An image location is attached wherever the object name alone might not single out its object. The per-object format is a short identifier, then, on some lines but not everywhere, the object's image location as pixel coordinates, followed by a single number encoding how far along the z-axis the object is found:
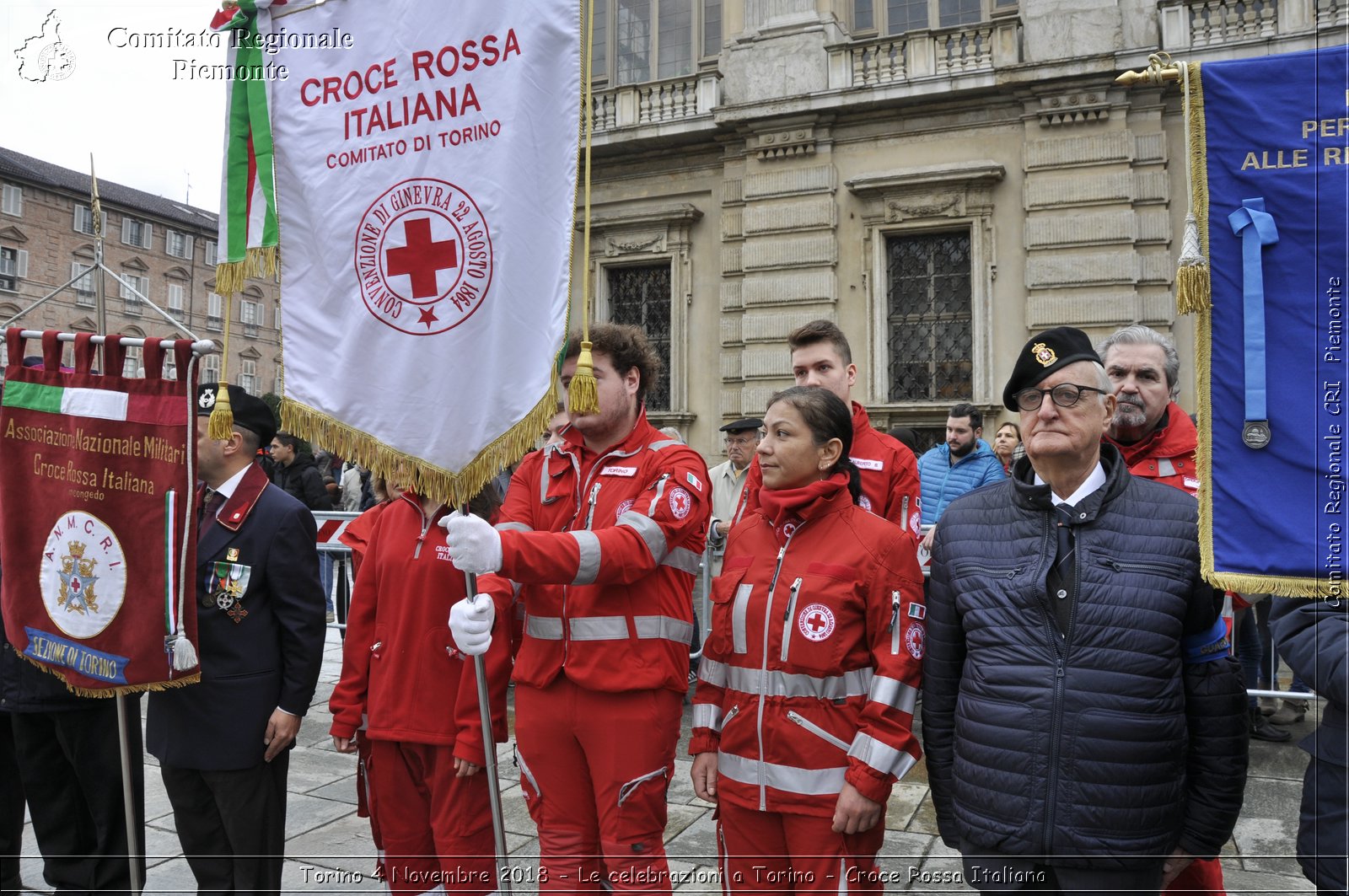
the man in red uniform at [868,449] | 3.91
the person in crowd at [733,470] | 7.24
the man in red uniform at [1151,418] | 3.71
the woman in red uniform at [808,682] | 2.72
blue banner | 2.16
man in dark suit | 3.45
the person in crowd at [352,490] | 10.70
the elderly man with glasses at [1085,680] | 2.29
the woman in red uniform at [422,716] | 3.37
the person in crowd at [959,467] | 7.02
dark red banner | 3.29
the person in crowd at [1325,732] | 2.10
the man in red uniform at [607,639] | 2.91
